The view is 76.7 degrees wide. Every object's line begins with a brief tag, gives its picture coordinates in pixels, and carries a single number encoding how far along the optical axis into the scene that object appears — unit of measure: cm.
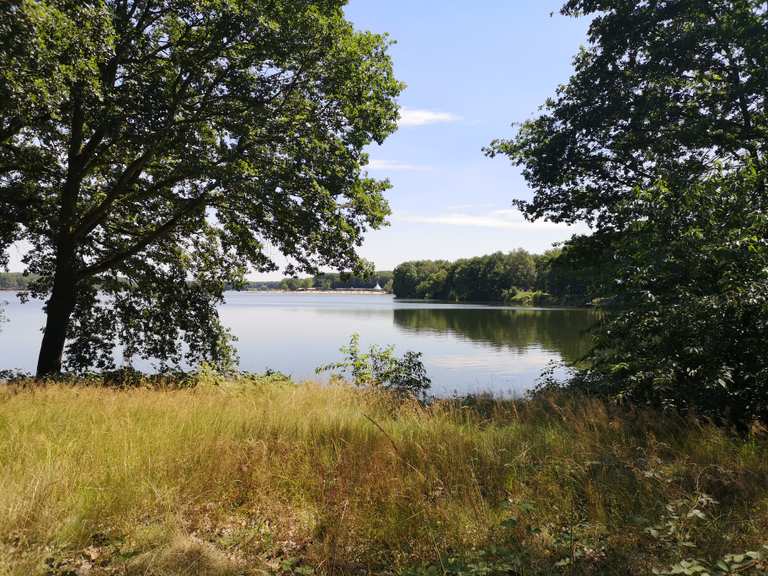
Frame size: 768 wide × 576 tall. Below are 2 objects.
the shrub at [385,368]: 1316
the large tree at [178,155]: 1110
